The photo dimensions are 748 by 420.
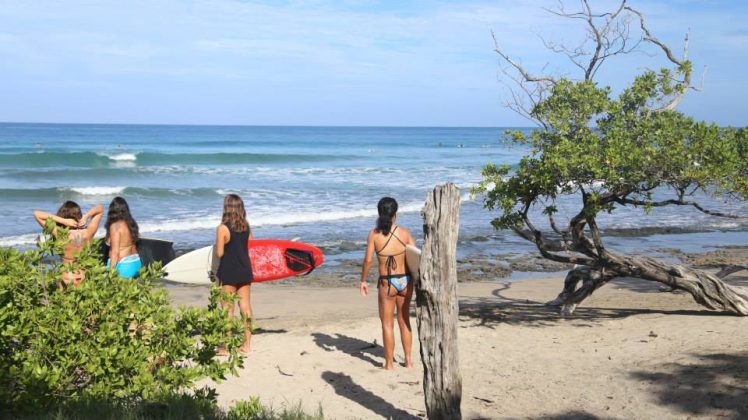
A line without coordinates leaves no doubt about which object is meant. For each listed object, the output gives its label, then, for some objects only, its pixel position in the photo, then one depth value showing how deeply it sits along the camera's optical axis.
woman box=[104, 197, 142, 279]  7.33
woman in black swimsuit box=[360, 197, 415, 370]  7.02
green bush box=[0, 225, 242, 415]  4.68
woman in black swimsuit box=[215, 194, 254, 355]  7.50
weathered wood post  5.30
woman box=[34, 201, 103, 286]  7.36
